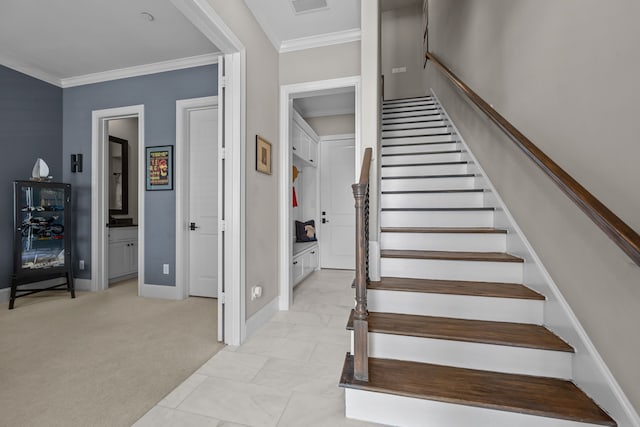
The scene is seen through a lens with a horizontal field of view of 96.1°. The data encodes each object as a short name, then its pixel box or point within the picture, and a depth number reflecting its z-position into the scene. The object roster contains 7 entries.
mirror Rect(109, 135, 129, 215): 4.74
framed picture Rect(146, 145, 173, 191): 3.52
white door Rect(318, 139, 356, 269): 5.14
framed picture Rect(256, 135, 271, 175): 2.66
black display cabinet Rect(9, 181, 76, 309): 3.23
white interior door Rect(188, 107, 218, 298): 3.54
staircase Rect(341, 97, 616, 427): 1.32
